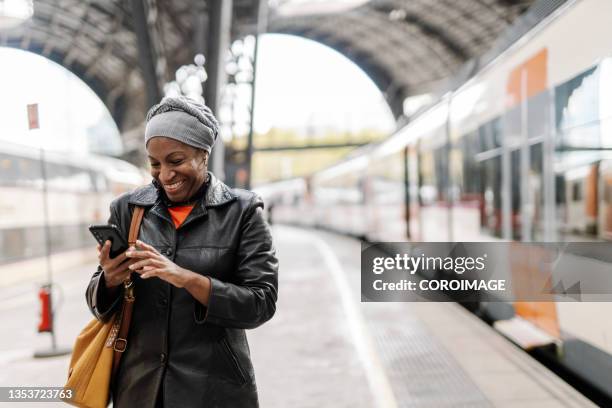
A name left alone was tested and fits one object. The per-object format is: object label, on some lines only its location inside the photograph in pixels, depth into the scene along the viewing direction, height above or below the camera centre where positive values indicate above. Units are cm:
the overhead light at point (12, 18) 1175 +338
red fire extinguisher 617 -106
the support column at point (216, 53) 1015 +210
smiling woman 199 -27
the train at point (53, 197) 1089 -2
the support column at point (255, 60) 1341 +252
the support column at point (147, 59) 916 +181
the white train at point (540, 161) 457 +18
